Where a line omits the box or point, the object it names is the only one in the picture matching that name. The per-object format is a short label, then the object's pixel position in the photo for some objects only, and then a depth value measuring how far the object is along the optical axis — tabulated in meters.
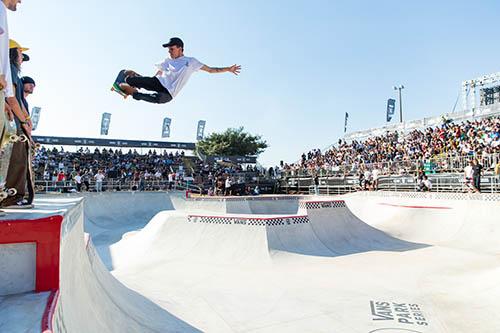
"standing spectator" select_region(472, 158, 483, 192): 13.10
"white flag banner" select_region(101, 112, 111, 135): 41.37
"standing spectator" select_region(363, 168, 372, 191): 20.11
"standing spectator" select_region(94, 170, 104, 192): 21.47
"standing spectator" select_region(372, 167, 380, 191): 19.16
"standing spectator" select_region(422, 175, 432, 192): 16.23
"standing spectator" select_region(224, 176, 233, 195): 23.98
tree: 52.69
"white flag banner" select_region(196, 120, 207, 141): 51.17
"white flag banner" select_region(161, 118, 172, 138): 45.25
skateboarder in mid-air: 4.47
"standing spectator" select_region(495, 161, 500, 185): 11.73
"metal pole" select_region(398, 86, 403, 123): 40.08
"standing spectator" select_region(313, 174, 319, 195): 22.95
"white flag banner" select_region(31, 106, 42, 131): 38.69
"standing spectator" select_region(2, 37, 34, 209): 3.02
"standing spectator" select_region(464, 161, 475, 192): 13.38
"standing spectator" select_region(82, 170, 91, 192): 21.84
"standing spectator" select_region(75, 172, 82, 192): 20.53
